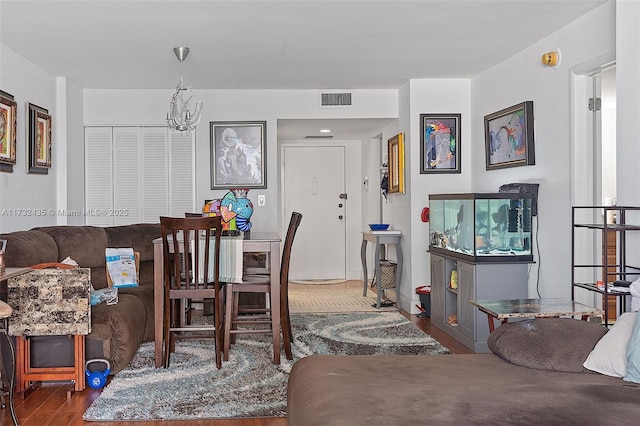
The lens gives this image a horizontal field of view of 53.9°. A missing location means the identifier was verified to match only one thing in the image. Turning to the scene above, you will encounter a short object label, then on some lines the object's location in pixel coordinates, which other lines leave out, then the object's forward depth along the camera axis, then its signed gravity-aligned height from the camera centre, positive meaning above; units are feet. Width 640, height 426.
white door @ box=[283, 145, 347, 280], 29.89 +0.08
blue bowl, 22.75 -0.68
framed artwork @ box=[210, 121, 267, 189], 21.85 +1.91
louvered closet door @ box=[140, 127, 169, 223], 21.93 +1.09
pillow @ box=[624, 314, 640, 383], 7.35 -1.78
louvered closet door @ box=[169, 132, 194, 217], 21.93 +1.47
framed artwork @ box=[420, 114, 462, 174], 20.70 +2.28
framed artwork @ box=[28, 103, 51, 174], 17.40 +1.99
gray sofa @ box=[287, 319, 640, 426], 6.10 -2.01
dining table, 13.51 -1.62
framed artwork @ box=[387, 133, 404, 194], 21.94 +1.64
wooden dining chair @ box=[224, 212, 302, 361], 13.79 -2.03
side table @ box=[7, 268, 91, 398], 11.54 -1.72
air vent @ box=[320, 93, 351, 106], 22.09 +3.85
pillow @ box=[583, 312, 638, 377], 7.61 -1.80
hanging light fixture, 16.11 +2.50
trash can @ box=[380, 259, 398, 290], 22.72 -2.40
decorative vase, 15.52 +0.00
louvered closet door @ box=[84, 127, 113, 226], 21.70 +1.23
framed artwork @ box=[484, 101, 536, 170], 15.99 +1.95
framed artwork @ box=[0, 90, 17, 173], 15.42 +1.94
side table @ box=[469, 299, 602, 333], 11.10 -1.85
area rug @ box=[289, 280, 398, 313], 21.39 -3.41
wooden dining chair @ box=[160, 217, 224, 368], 12.64 -1.26
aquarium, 15.28 -0.45
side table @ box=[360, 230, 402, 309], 21.90 -1.21
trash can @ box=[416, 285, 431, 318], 19.86 -2.94
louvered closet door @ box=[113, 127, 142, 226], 21.86 +0.95
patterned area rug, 10.84 -3.41
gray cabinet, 15.30 -2.03
